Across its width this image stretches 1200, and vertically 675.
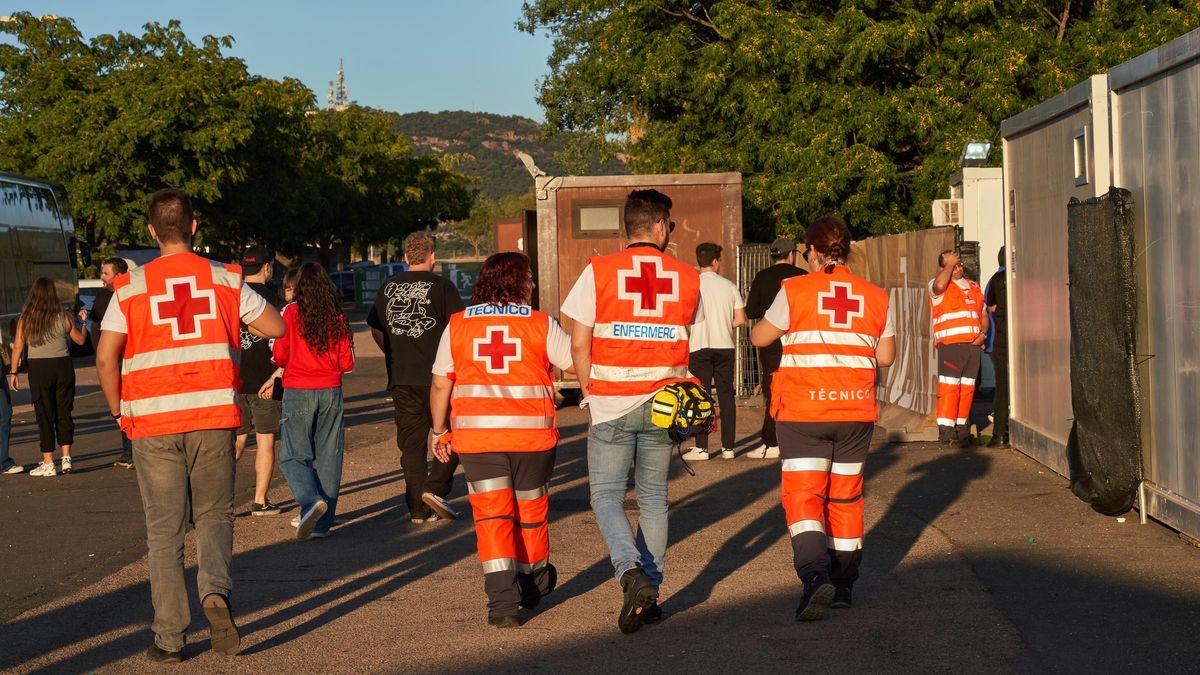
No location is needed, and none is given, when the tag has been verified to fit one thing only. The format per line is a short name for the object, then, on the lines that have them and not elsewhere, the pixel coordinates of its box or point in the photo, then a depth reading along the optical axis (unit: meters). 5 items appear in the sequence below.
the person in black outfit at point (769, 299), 12.52
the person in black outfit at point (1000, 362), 13.29
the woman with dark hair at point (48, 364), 13.12
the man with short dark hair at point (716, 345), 12.30
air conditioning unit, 18.55
